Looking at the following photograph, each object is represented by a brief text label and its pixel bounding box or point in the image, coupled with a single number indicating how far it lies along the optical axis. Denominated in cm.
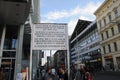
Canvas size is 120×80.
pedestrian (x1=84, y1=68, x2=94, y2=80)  485
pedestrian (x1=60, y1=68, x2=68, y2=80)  452
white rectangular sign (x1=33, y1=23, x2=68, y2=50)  349
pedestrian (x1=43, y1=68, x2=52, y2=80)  365
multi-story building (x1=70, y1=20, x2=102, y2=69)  2542
